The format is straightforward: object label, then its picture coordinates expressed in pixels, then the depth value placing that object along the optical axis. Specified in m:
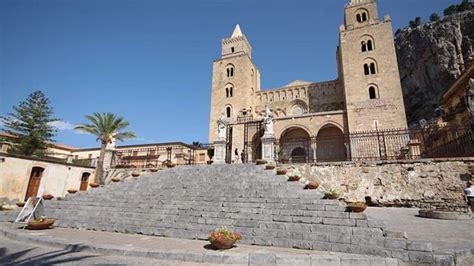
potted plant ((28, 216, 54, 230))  7.11
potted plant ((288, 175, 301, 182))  8.93
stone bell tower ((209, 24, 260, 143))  30.08
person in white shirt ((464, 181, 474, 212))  8.48
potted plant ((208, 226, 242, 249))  4.79
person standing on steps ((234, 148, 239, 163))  18.38
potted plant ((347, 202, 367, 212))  5.70
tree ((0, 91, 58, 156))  21.75
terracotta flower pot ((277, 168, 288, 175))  9.80
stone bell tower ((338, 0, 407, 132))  21.53
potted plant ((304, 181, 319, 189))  7.84
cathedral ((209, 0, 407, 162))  21.11
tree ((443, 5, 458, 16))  37.90
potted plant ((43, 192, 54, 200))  10.12
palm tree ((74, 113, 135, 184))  18.09
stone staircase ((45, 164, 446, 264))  4.98
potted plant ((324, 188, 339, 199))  6.66
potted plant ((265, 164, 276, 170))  10.67
